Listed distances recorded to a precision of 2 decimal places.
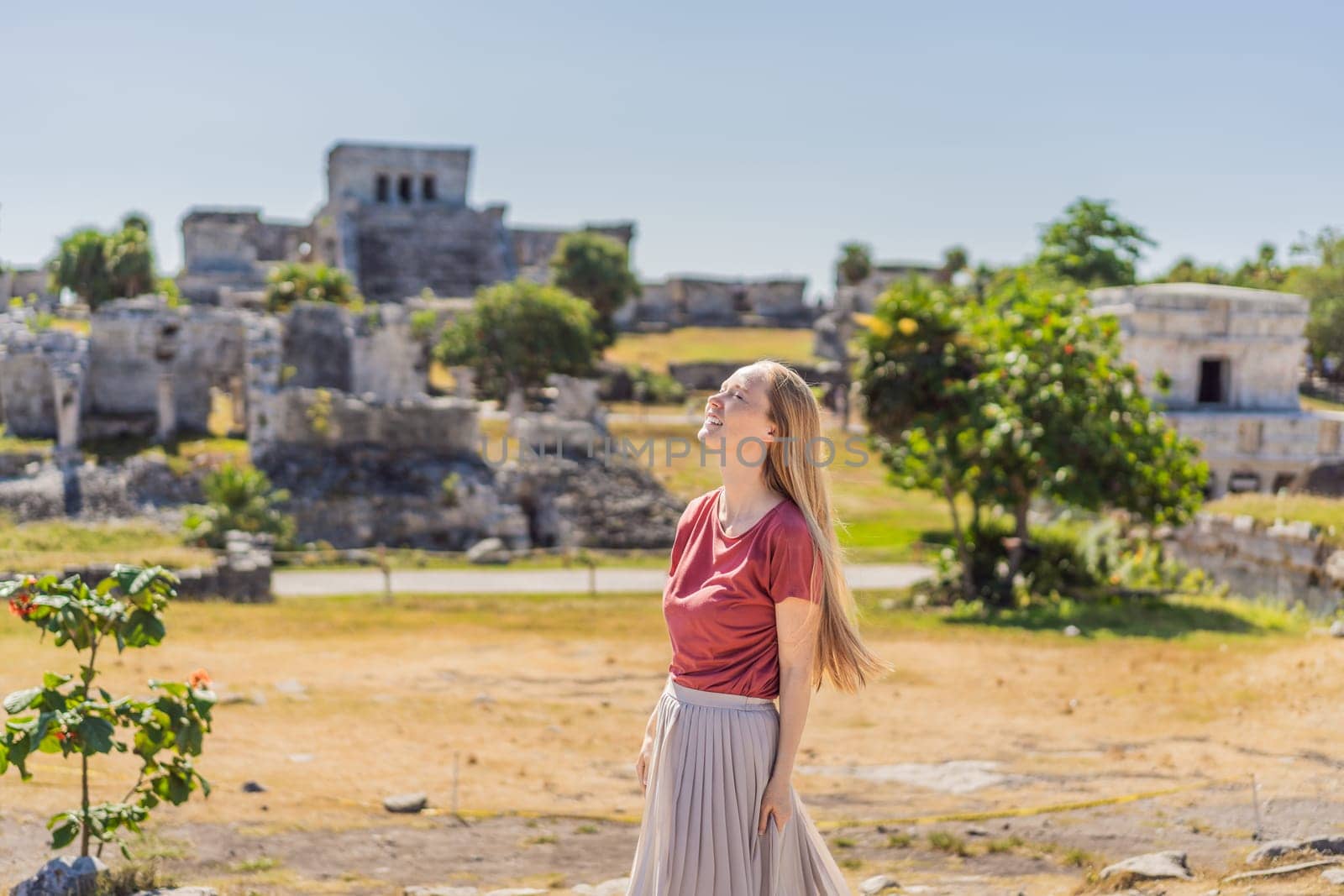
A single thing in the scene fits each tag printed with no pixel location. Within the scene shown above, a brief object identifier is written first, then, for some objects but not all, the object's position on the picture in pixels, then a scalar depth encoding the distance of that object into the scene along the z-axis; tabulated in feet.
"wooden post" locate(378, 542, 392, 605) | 53.83
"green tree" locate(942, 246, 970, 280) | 188.96
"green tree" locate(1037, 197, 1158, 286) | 151.23
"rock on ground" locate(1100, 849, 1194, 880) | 19.08
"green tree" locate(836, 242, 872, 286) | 196.34
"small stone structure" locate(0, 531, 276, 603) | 50.34
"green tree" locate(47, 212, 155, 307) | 103.50
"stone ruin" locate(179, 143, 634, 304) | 155.22
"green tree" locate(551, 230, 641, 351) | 160.76
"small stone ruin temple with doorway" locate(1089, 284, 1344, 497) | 77.92
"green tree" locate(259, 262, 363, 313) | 102.27
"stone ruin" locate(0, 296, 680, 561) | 72.49
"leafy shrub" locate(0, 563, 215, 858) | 17.72
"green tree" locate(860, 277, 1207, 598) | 52.24
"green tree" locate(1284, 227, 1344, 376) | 124.26
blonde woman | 13.08
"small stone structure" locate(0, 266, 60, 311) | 122.27
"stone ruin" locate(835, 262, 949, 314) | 184.75
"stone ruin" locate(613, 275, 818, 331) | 203.82
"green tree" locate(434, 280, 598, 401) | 113.50
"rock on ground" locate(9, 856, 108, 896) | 17.74
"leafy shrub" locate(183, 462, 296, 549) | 61.11
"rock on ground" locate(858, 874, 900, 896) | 19.84
